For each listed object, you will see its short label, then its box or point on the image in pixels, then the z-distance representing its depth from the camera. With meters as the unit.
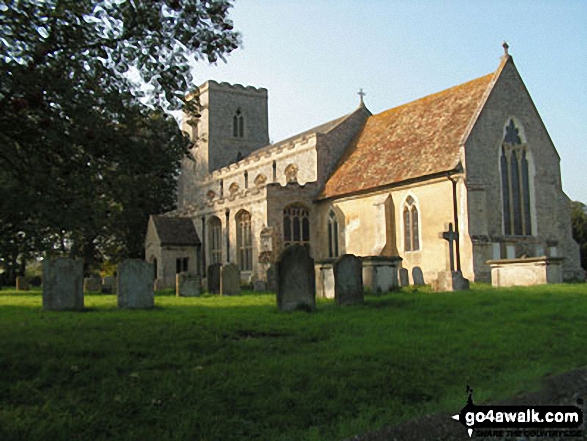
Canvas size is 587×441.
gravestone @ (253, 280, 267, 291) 21.51
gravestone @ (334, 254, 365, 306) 12.41
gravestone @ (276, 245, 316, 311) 11.21
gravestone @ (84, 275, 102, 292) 23.98
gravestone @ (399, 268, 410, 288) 19.84
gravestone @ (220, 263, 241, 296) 18.12
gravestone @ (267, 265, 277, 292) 20.05
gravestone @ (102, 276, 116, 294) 22.41
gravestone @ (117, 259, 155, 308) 12.65
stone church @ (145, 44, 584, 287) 21.77
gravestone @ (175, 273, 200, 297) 18.19
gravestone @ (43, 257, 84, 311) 12.20
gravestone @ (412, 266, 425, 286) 20.80
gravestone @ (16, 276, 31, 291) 25.58
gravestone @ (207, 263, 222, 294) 19.69
